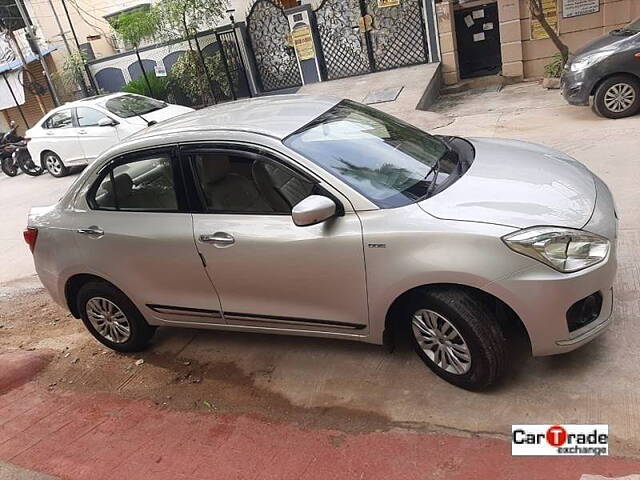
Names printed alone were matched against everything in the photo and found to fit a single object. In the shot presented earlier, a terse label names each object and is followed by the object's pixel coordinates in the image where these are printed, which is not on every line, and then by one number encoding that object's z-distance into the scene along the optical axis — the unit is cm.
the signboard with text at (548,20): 1040
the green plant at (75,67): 1611
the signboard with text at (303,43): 1302
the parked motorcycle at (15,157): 1363
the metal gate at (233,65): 1390
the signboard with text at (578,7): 1008
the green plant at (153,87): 1473
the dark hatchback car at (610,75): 725
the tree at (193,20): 1343
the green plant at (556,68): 1029
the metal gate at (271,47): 1333
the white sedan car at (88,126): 1066
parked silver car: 275
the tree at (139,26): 1399
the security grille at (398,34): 1198
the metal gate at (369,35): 1207
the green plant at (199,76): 1421
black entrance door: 1134
